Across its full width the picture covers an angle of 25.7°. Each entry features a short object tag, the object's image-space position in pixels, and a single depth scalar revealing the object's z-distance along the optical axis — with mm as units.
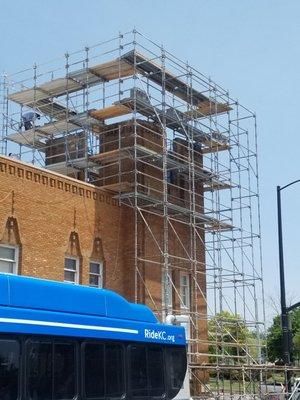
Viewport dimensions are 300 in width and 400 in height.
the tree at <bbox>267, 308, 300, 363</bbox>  61638
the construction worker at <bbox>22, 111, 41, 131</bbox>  30859
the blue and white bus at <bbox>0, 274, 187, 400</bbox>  8938
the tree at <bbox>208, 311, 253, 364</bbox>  26016
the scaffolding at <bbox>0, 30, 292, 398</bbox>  25375
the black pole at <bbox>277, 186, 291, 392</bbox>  22906
